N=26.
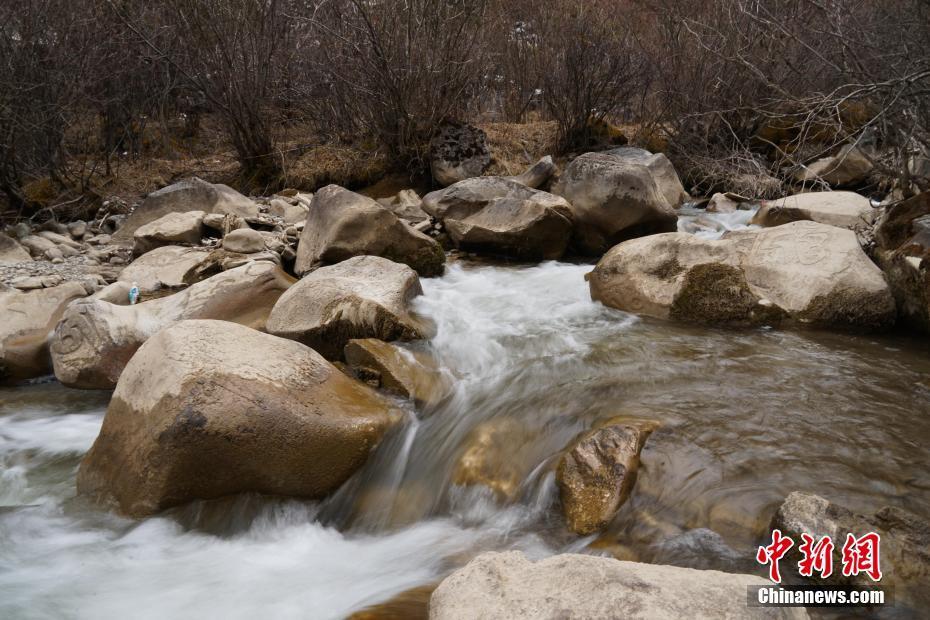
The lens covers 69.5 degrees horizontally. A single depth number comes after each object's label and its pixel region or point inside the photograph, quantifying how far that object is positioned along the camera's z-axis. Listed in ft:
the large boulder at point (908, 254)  14.55
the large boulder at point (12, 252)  20.54
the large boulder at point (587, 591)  5.89
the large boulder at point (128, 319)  14.16
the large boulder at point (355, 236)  18.89
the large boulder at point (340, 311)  14.28
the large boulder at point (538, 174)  27.50
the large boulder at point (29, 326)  15.07
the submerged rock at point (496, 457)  10.28
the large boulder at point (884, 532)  7.22
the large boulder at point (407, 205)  24.27
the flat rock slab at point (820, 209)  20.98
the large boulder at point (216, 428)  10.06
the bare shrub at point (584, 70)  33.40
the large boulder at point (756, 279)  15.12
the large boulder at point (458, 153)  29.40
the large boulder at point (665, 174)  29.27
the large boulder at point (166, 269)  18.70
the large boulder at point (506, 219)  21.27
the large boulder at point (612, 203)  21.85
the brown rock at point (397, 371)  12.69
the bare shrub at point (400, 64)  27.17
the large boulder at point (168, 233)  21.06
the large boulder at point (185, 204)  23.89
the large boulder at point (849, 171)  29.32
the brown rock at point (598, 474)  8.96
